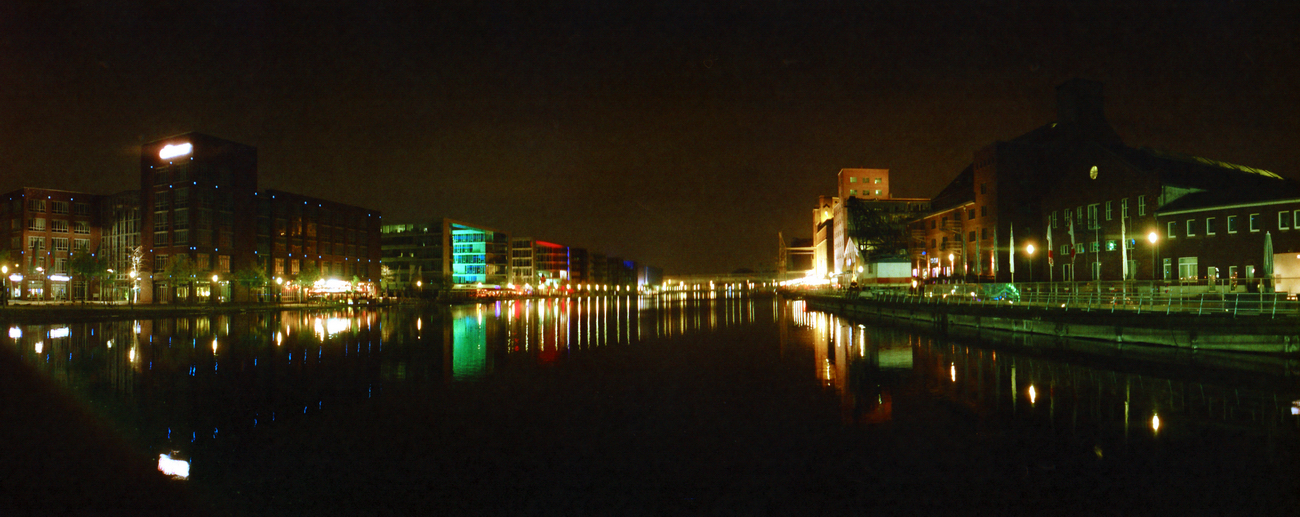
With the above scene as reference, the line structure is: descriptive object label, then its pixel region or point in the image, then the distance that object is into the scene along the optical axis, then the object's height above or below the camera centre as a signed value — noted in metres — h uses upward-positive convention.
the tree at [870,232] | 83.06 +5.03
